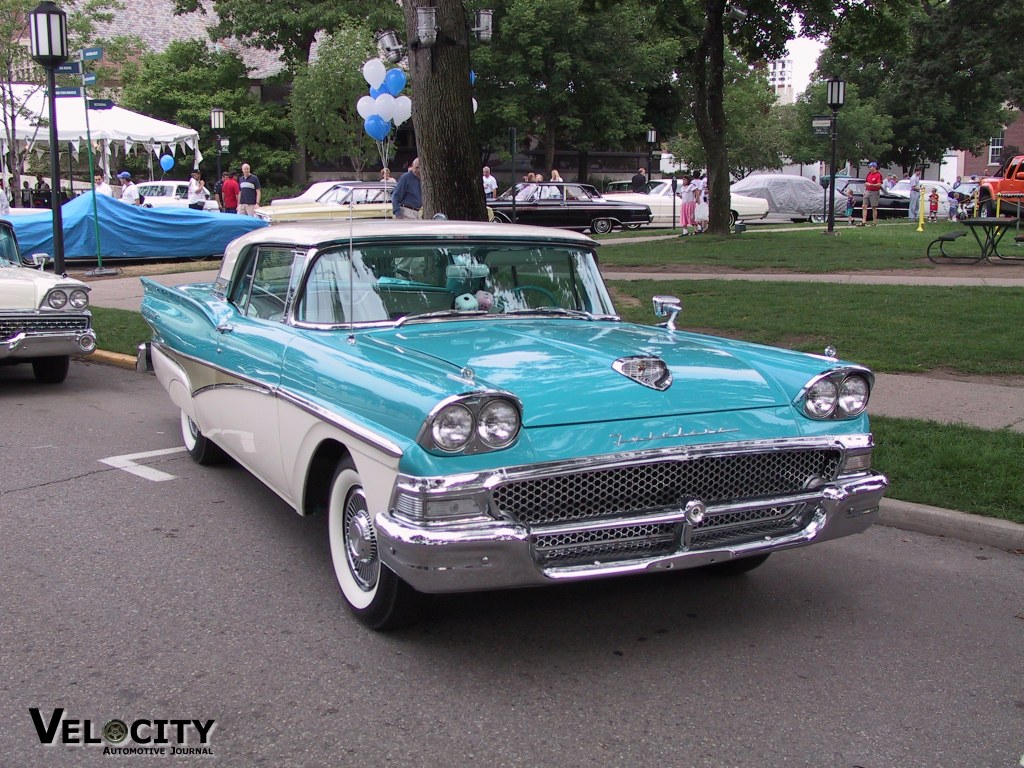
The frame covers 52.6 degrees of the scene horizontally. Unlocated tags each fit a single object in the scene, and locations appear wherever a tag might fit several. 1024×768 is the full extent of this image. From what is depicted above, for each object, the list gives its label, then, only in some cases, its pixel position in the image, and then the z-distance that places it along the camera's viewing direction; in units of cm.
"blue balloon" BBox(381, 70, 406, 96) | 1853
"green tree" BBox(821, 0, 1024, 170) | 4162
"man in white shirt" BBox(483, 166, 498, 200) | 2583
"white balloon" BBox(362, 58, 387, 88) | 1861
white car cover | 3506
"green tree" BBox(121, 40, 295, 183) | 4231
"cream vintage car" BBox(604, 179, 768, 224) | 3181
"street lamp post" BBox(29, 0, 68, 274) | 1288
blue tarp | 1723
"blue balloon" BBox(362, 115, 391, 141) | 1791
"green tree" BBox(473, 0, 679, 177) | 3959
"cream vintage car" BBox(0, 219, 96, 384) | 836
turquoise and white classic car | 339
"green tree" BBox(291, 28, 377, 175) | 3731
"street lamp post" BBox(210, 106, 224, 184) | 2908
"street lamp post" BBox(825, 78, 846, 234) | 2309
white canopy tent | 2300
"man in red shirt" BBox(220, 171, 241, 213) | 2498
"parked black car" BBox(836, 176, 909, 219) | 3703
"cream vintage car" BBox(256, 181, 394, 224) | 2248
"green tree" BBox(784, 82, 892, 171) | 4638
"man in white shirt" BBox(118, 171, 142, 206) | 2441
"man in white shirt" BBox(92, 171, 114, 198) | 2391
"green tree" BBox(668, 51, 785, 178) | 4578
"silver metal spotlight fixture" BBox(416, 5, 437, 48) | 985
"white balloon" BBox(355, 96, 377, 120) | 1907
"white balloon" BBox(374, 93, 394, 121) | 1883
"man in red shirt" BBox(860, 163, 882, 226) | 3042
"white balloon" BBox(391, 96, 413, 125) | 1927
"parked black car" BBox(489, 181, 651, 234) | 2698
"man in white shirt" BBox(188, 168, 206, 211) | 2477
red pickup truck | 2486
